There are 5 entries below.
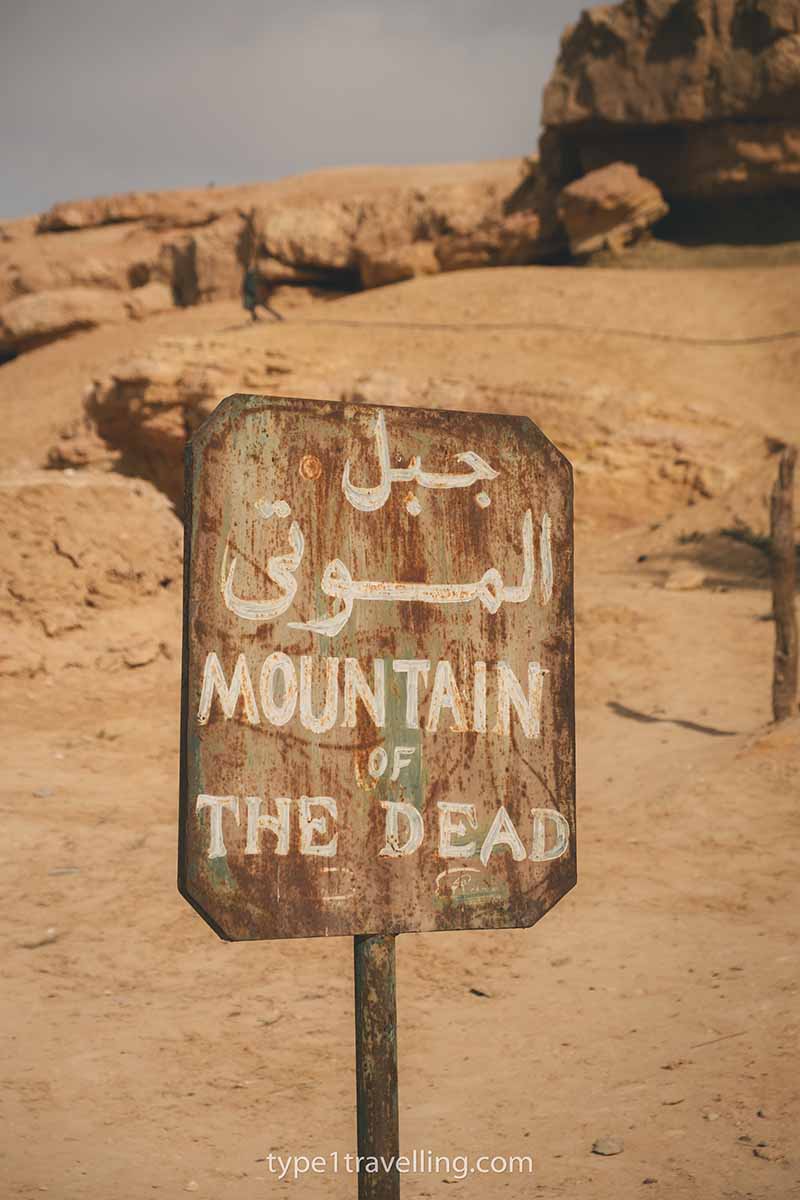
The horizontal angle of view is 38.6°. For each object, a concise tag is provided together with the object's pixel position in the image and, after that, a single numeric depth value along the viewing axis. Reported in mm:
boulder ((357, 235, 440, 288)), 22531
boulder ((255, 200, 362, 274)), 23609
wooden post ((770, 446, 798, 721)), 7062
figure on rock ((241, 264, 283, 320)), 19109
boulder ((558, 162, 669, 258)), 20984
